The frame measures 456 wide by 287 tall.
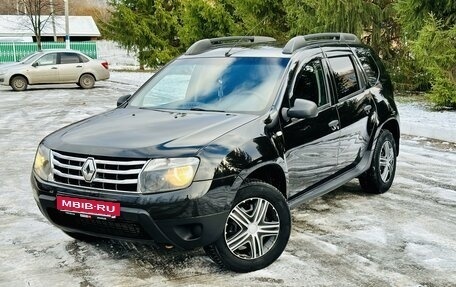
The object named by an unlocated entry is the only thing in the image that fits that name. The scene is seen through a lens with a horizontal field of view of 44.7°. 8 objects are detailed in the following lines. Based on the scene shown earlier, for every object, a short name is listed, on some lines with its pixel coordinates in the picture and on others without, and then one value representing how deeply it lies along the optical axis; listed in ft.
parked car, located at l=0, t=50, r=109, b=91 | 70.44
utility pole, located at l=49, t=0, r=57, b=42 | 139.45
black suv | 12.14
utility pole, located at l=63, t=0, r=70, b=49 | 106.21
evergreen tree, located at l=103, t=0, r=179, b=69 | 99.96
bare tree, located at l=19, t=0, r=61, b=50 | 132.16
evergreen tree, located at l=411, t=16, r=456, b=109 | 39.88
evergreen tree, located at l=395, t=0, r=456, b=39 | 42.65
